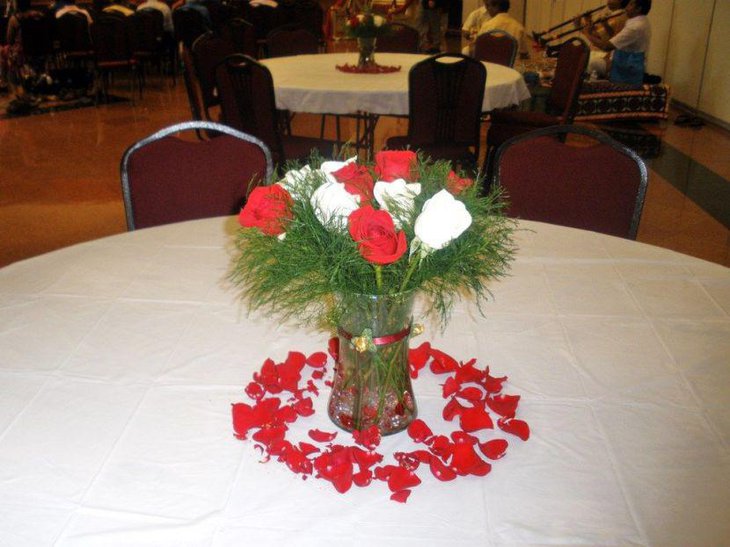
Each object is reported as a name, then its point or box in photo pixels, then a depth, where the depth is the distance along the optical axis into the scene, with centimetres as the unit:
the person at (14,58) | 761
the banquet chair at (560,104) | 406
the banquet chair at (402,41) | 593
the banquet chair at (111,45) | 774
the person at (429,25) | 1127
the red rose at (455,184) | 101
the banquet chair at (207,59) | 450
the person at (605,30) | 721
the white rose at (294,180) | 99
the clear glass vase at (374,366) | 102
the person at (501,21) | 633
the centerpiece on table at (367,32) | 431
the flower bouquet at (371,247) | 89
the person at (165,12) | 959
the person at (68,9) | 831
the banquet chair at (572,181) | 216
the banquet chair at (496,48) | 521
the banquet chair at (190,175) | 216
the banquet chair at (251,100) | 345
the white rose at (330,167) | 100
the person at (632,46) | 662
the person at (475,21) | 758
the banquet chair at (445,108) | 358
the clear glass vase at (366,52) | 436
